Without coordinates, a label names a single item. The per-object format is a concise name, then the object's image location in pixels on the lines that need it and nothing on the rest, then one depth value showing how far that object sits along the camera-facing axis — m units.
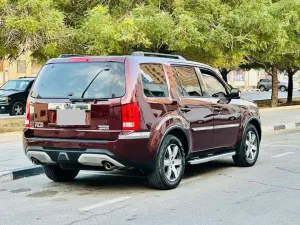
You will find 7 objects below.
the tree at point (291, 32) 18.30
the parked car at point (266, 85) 62.44
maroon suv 6.77
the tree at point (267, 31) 16.28
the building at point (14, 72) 49.00
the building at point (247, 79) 67.56
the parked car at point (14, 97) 21.84
